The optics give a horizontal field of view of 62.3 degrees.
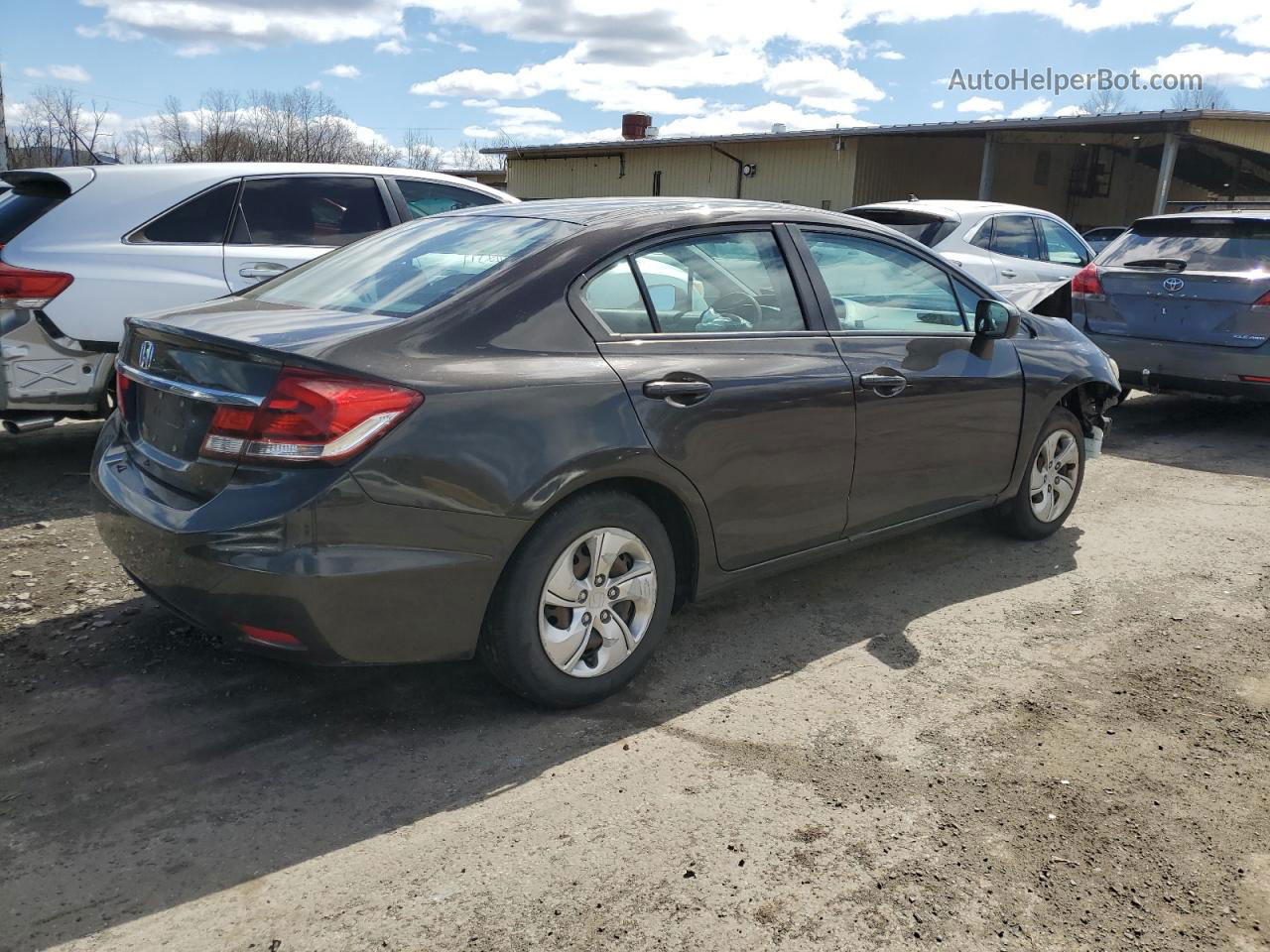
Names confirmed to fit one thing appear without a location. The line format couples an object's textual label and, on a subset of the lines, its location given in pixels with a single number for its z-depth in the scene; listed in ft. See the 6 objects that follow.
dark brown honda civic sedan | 9.21
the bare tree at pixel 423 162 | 155.94
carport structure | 73.05
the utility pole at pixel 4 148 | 35.09
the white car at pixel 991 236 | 30.73
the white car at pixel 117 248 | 17.25
